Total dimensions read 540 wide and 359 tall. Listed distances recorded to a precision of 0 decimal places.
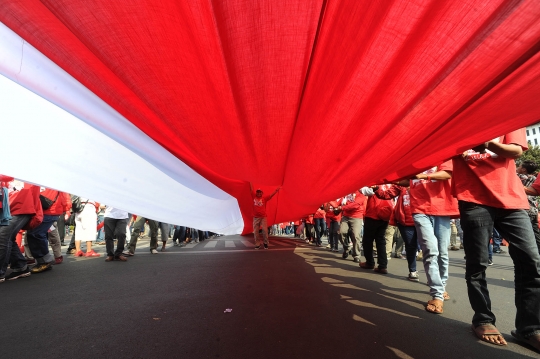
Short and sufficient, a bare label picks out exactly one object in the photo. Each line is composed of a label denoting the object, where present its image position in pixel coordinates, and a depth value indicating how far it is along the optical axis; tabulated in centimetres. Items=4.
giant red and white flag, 123
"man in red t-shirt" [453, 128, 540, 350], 215
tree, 3118
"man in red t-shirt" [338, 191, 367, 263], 670
